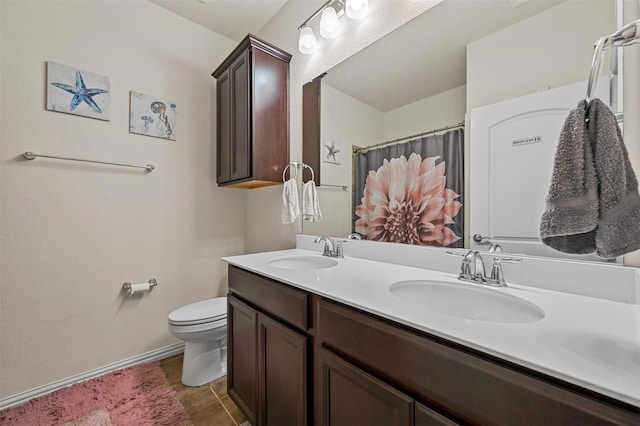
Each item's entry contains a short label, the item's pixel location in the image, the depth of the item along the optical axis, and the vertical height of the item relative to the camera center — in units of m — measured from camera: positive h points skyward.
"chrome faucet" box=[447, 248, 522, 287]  0.87 -0.19
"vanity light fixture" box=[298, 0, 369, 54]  1.47 +1.20
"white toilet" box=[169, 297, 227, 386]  1.56 -0.79
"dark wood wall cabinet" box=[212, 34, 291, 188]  1.78 +0.74
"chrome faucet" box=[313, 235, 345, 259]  1.50 -0.20
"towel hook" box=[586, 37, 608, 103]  0.51 +0.29
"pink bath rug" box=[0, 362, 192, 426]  1.34 -1.08
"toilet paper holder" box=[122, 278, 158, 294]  1.82 -0.51
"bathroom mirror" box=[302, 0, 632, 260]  0.84 +0.60
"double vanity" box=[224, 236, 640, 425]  0.46 -0.30
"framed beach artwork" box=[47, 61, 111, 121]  1.58 +0.79
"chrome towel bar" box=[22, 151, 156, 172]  1.49 +0.35
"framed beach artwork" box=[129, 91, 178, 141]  1.87 +0.74
